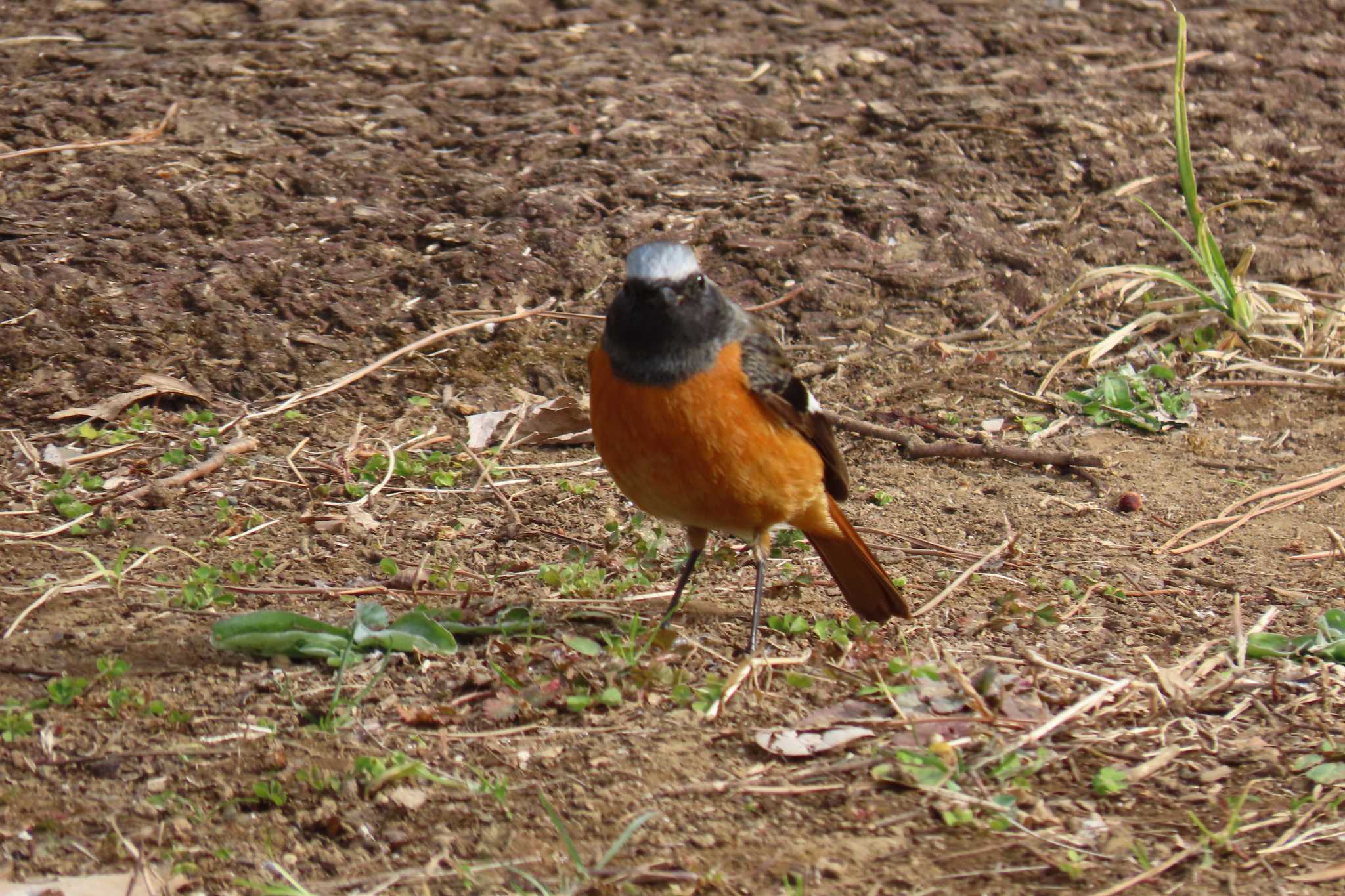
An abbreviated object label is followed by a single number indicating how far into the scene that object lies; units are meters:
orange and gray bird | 7.98
